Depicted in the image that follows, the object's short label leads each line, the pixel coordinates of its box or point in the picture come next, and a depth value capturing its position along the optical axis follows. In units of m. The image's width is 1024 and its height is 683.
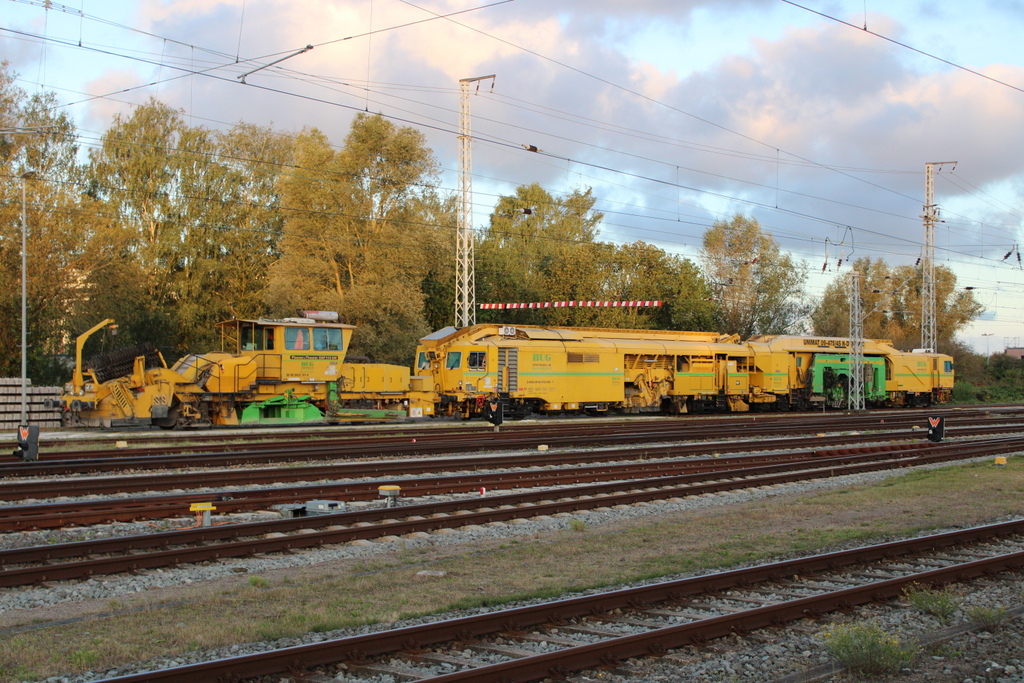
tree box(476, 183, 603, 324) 53.34
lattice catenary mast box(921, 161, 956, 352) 50.56
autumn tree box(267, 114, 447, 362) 42.16
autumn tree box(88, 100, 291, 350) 47.44
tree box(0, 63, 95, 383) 32.81
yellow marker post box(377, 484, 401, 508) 12.58
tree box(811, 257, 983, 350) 69.56
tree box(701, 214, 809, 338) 62.53
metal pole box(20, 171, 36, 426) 24.98
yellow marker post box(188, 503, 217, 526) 10.73
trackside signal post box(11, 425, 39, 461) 16.45
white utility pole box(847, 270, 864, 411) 38.56
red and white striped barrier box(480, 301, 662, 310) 43.38
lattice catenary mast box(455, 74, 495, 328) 35.69
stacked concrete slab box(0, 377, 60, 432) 28.02
